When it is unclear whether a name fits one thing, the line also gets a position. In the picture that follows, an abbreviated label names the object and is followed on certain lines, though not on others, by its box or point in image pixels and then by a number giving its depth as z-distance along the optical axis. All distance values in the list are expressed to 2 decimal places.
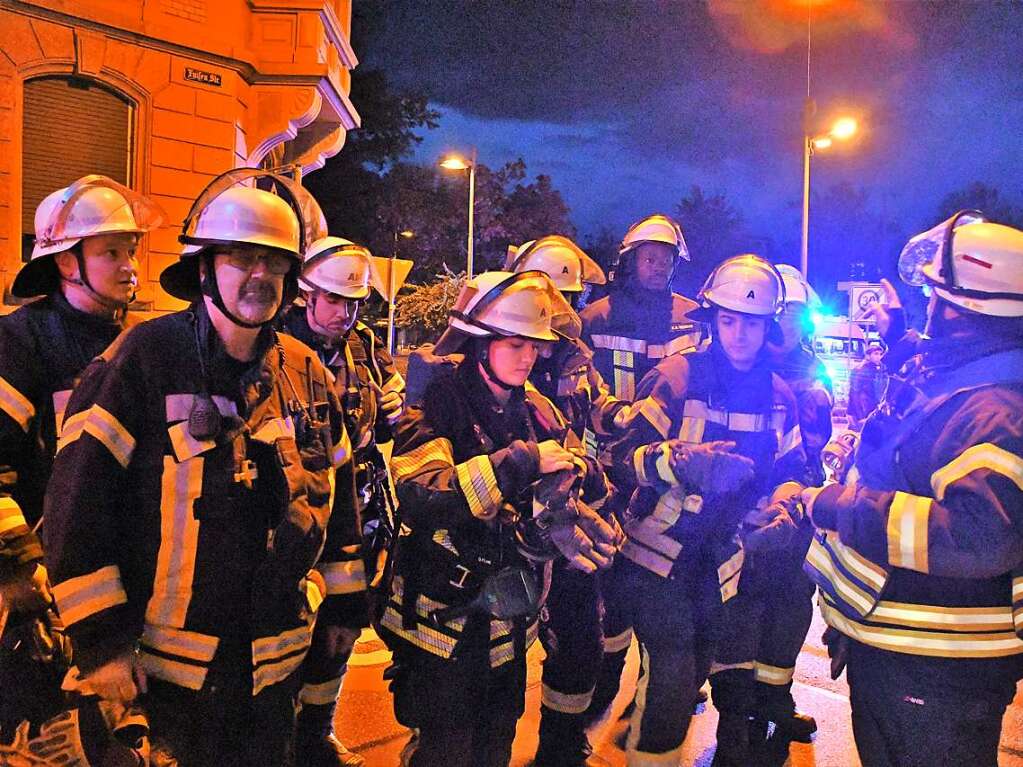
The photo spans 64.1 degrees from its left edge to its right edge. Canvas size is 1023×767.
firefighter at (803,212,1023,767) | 2.42
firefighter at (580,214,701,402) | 4.89
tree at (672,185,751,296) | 44.34
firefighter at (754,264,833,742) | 3.98
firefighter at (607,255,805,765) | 3.43
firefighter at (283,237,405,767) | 2.96
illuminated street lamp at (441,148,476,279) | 22.25
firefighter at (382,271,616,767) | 2.88
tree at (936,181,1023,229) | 41.41
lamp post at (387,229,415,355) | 9.73
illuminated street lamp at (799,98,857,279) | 14.40
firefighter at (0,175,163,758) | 2.80
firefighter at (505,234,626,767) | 3.72
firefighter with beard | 2.20
